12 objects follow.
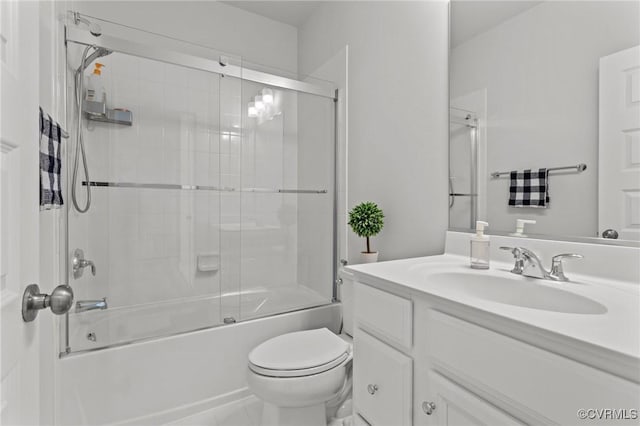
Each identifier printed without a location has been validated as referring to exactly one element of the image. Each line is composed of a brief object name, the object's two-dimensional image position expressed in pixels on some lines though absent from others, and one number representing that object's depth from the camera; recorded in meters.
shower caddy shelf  1.69
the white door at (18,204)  0.47
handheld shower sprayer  1.56
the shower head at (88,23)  1.53
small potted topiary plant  1.58
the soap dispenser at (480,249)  1.09
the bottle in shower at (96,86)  1.67
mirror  0.88
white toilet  1.24
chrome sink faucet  0.91
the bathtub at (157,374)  1.36
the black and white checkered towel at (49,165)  0.91
